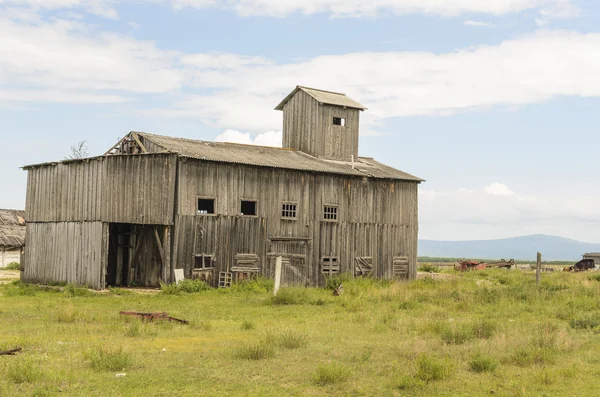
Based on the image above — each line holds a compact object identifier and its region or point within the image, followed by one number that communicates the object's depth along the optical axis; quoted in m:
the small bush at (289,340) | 16.36
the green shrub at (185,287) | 30.34
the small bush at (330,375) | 12.62
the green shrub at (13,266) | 54.93
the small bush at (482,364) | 13.62
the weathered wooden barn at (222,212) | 32.47
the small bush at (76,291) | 29.91
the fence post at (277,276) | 26.92
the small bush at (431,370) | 12.79
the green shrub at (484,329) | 17.83
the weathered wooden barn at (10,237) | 56.94
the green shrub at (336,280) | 35.63
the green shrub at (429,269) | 58.66
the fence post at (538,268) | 33.44
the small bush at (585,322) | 19.84
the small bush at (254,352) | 14.92
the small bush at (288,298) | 26.31
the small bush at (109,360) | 13.44
